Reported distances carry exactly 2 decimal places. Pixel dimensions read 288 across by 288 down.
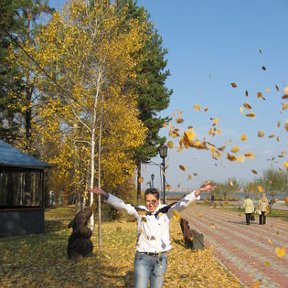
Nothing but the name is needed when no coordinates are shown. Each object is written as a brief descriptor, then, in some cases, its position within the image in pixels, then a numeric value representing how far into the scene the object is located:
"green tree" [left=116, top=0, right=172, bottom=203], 38.78
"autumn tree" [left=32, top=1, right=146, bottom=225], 22.08
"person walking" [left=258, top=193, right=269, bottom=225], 24.64
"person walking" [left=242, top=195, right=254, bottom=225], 25.25
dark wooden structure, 19.53
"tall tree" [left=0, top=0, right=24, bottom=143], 30.86
